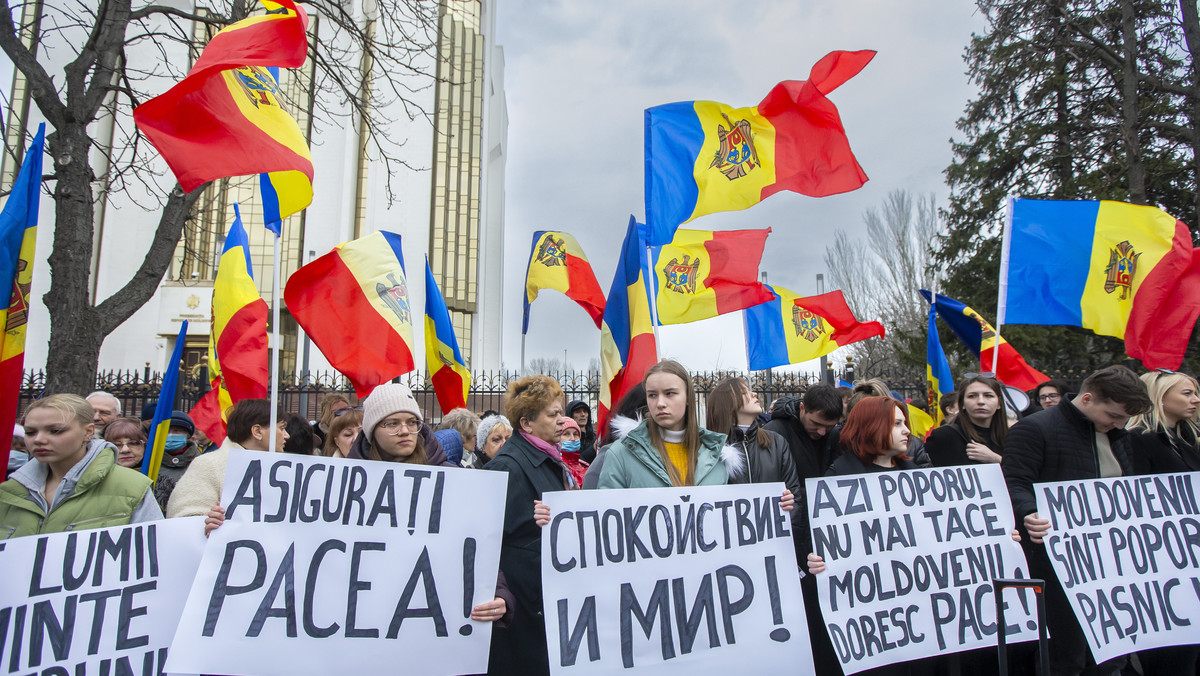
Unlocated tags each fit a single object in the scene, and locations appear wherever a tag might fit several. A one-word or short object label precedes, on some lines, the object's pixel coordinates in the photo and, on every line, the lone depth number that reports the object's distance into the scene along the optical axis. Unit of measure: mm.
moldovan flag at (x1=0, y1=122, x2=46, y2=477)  3512
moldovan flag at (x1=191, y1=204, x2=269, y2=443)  6090
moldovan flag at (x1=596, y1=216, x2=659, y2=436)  5621
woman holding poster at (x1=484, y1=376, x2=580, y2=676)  3148
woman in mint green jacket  3270
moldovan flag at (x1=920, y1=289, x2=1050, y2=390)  7273
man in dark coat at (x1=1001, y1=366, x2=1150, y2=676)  3816
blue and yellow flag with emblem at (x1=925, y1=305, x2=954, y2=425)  7465
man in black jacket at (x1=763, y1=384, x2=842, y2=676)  3932
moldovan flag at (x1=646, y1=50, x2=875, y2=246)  5445
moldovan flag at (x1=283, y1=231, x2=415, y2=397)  5227
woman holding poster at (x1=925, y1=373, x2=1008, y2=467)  4426
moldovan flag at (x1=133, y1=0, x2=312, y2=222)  3684
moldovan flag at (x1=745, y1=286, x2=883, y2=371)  8250
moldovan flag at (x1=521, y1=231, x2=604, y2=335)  8148
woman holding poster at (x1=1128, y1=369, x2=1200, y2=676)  4062
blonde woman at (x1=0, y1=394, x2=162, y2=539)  2895
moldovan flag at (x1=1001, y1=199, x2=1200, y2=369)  5910
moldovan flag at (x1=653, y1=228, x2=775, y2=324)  7164
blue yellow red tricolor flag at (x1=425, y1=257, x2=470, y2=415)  6730
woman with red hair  3686
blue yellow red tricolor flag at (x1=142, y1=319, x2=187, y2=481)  5051
